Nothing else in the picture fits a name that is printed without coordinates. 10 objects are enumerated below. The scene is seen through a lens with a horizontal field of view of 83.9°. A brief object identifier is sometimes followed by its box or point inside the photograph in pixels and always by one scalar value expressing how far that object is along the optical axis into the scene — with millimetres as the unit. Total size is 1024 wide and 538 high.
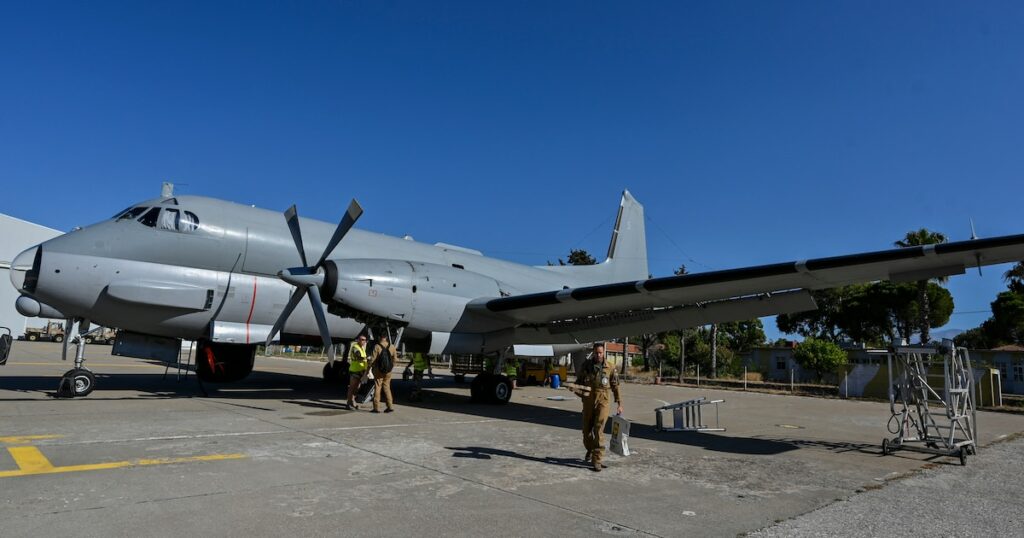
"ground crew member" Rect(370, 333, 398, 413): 11625
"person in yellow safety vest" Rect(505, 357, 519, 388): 22381
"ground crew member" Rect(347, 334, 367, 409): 12209
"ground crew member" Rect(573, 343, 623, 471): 7195
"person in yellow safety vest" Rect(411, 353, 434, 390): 14385
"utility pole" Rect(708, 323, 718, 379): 40000
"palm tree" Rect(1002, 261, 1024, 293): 46128
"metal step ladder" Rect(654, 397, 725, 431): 11175
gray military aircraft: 11289
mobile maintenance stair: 8875
